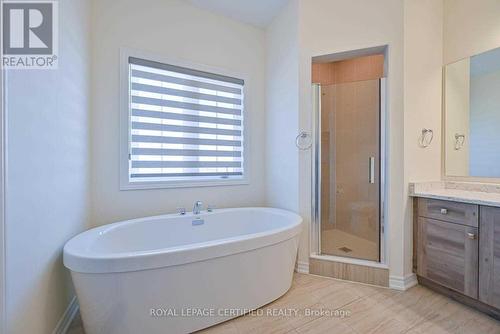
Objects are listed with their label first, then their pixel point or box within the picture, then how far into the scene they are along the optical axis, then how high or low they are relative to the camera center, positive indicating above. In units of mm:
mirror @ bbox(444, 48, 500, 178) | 1939 +450
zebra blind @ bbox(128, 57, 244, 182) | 2172 +440
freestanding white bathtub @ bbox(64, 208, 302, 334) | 1215 -693
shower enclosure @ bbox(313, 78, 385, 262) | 2227 -40
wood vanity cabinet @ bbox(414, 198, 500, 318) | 1556 -660
